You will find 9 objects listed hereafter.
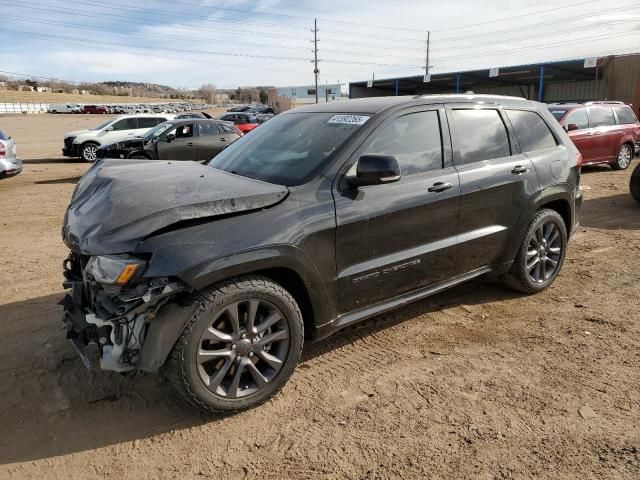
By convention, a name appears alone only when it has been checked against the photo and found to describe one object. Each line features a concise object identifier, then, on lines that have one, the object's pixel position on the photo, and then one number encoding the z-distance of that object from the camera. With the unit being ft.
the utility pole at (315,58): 199.72
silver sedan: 36.45
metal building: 83.66
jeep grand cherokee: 8.71
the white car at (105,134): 55.52
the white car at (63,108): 244.01
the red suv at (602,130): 40.55
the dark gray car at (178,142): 41.98
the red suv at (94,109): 230.89
